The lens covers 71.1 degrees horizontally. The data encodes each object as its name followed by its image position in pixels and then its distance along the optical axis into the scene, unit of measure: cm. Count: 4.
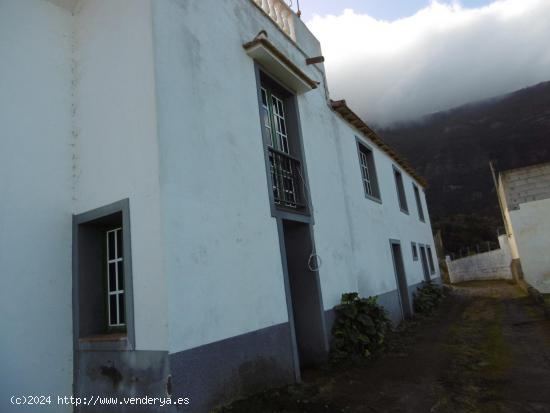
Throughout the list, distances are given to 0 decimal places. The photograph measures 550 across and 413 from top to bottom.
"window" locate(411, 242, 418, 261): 1385
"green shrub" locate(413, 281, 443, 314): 1214
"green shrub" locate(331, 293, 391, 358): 668
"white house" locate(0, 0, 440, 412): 400
